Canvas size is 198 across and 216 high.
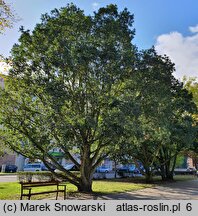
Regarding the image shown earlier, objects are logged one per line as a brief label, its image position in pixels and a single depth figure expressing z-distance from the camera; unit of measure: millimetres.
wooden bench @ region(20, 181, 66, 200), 11234
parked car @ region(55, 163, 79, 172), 42309
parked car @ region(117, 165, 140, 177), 36162
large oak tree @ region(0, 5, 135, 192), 13609
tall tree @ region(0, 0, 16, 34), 10141
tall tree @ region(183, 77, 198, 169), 33000
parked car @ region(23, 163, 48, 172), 45381
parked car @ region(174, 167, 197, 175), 59656
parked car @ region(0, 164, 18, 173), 40916
